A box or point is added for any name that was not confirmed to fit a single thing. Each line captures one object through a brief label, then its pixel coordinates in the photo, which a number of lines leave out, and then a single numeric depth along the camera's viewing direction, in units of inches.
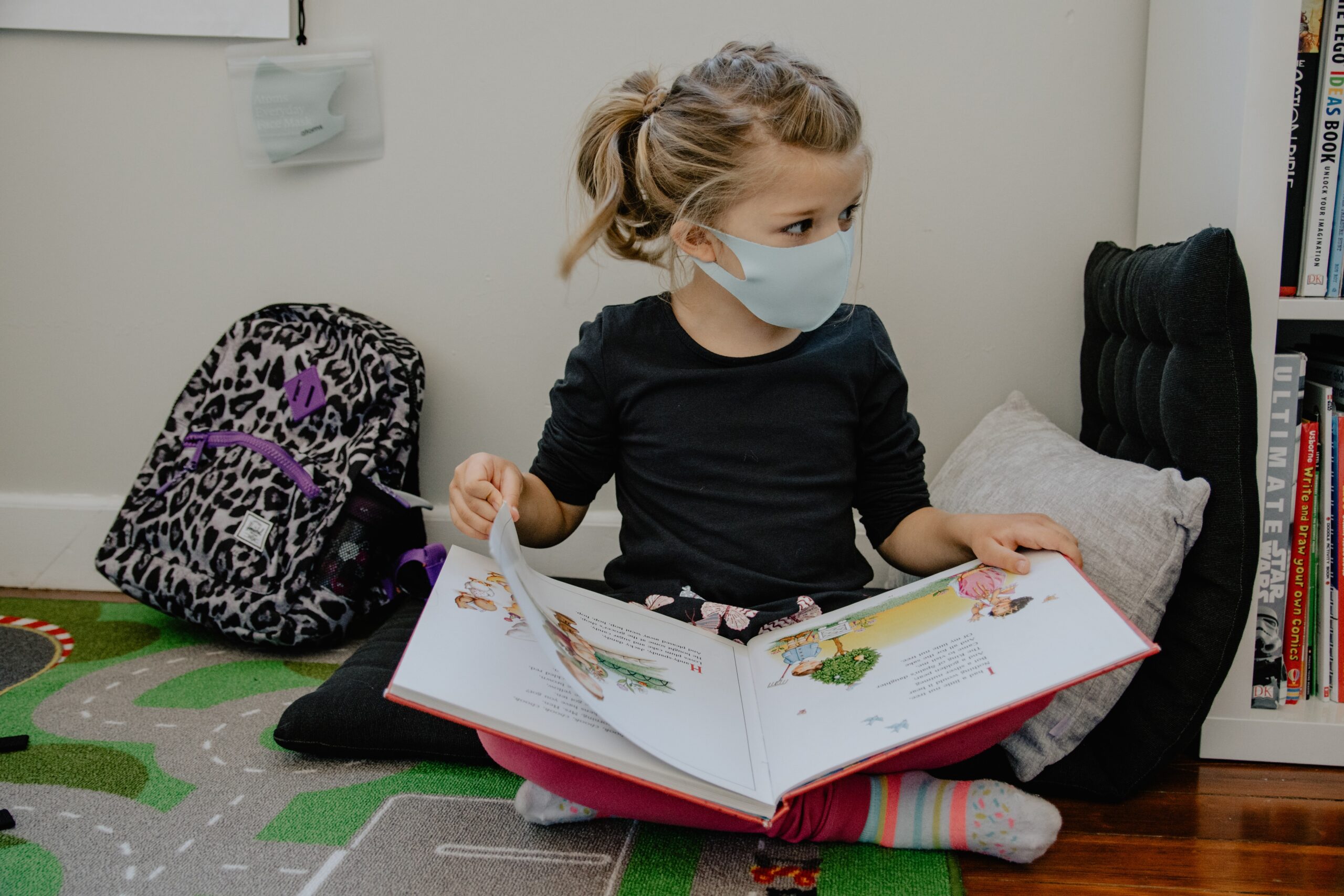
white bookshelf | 33.0
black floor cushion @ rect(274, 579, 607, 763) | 35.4
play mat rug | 28.5
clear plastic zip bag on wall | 49.9
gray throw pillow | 32.3
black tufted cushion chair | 31.5
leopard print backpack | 46.4
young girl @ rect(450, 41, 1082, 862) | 30.7
